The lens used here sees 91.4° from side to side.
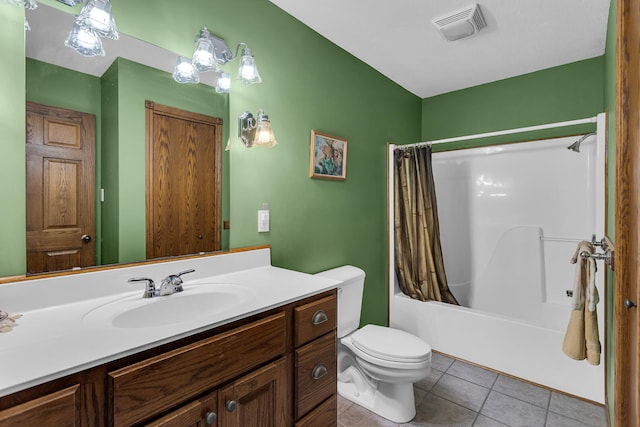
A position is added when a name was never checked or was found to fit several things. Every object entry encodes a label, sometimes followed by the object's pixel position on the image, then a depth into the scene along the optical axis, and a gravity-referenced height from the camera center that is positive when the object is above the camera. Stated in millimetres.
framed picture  1979 +368
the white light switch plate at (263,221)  1682 -51
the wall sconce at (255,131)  1594 +417
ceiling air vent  1783 +1136
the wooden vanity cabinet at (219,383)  657 -456
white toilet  1660 -814
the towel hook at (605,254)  1295 -185
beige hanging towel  1405 -477
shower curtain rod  1809 +537
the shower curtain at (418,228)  2473 -134
